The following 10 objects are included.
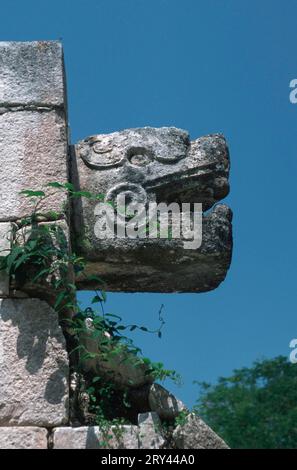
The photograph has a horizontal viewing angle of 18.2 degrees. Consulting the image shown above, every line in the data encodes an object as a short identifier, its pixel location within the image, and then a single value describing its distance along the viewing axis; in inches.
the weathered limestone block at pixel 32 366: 173.3
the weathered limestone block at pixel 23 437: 168.9
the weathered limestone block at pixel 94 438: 169.8
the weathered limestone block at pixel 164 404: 185.0
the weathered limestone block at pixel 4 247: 187.6
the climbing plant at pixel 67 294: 186.2
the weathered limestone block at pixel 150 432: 173.2
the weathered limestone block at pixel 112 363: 189.0
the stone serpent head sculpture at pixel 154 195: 205.3
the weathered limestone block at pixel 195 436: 179.2
